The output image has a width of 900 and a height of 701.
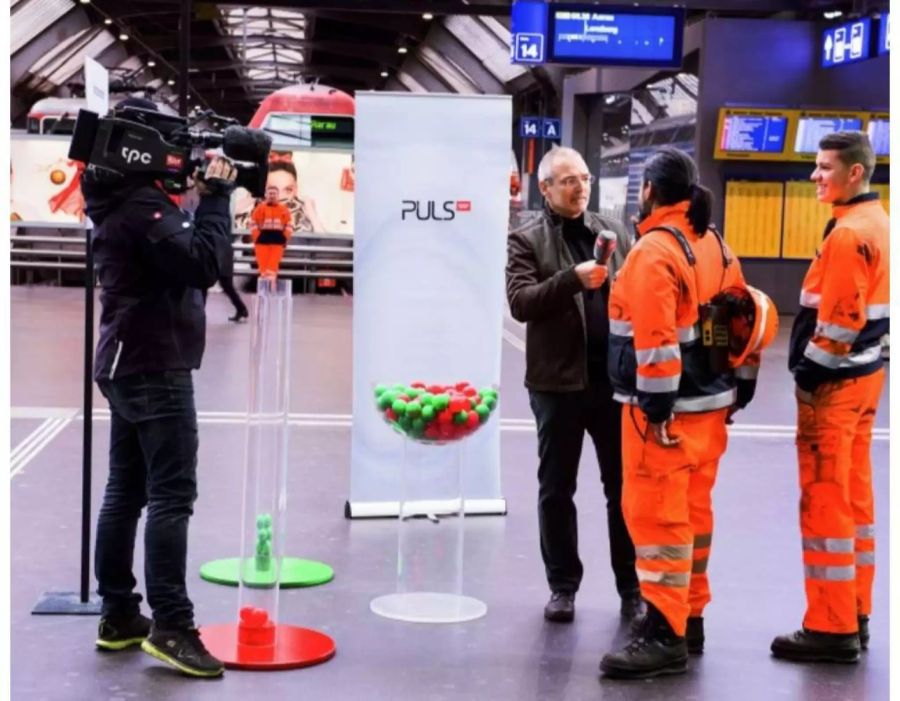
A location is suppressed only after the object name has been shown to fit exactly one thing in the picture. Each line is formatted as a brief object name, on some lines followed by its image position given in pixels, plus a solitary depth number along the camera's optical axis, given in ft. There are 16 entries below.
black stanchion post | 15.11
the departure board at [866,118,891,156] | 57.77
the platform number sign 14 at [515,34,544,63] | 51.46
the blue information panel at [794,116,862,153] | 58.08
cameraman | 13.19
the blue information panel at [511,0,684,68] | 50.90
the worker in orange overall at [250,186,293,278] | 47.29
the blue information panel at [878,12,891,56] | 48.60
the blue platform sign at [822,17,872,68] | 51.21
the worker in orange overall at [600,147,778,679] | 13.35
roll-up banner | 20.38
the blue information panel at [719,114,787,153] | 58.39
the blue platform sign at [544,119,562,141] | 88.02
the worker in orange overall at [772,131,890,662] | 14.03
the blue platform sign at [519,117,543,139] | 88.63
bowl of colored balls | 16.47
